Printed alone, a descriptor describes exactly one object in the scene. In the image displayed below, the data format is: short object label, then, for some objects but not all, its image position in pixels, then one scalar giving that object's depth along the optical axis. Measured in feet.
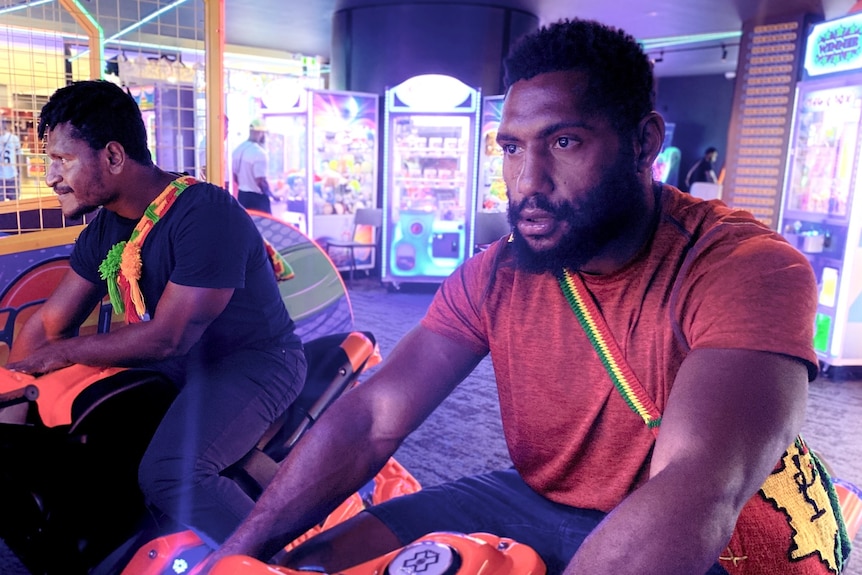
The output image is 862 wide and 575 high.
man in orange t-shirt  2.97
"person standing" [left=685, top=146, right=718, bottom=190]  35.15
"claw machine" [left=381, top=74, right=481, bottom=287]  22.15
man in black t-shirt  5.51
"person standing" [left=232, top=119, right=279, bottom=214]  21.81
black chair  23.40
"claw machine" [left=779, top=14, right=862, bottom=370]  14.23
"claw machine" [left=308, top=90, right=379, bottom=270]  23.21
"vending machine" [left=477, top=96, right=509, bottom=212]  22.24
